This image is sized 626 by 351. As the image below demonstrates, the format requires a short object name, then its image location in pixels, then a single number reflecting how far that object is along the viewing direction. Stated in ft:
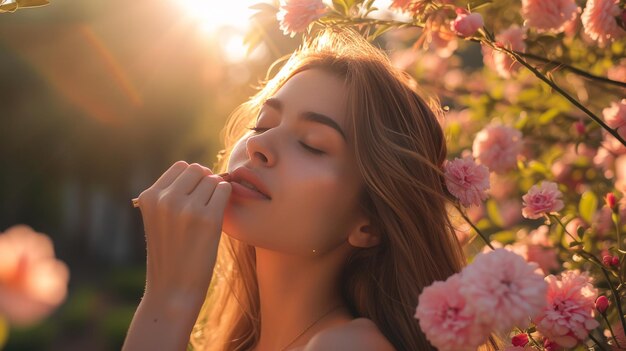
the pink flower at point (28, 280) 1.83
